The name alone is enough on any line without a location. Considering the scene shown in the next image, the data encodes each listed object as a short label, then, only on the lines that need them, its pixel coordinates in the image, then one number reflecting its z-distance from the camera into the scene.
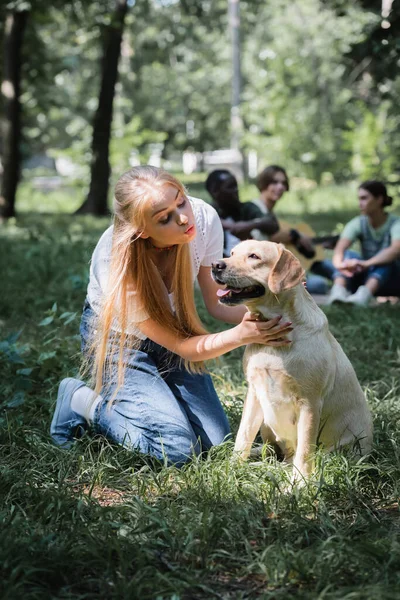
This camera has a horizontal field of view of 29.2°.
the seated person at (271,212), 7.64
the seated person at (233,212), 7.26
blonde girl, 3.50
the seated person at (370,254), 7.31
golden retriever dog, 3.21
